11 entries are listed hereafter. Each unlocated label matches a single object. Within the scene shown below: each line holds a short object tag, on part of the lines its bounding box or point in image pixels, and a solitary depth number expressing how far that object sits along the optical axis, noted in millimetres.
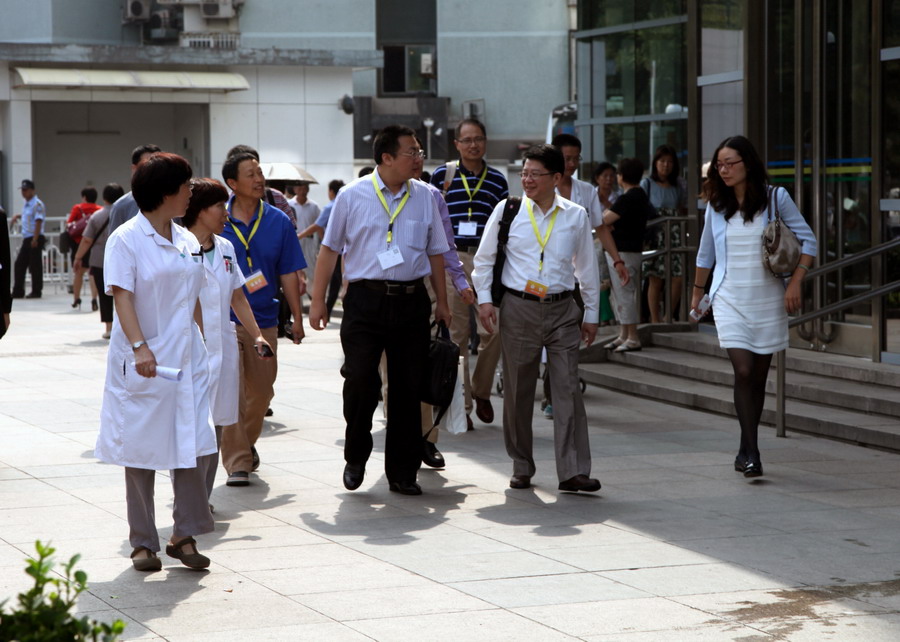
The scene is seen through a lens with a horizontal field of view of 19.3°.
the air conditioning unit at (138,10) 72519
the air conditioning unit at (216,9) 71589
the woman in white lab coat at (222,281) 12646
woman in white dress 14905
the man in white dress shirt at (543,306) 13982
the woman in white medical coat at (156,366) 10772
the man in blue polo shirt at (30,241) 43523
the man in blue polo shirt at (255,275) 14658
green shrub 5241
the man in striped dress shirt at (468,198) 17926
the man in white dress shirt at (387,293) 13859
